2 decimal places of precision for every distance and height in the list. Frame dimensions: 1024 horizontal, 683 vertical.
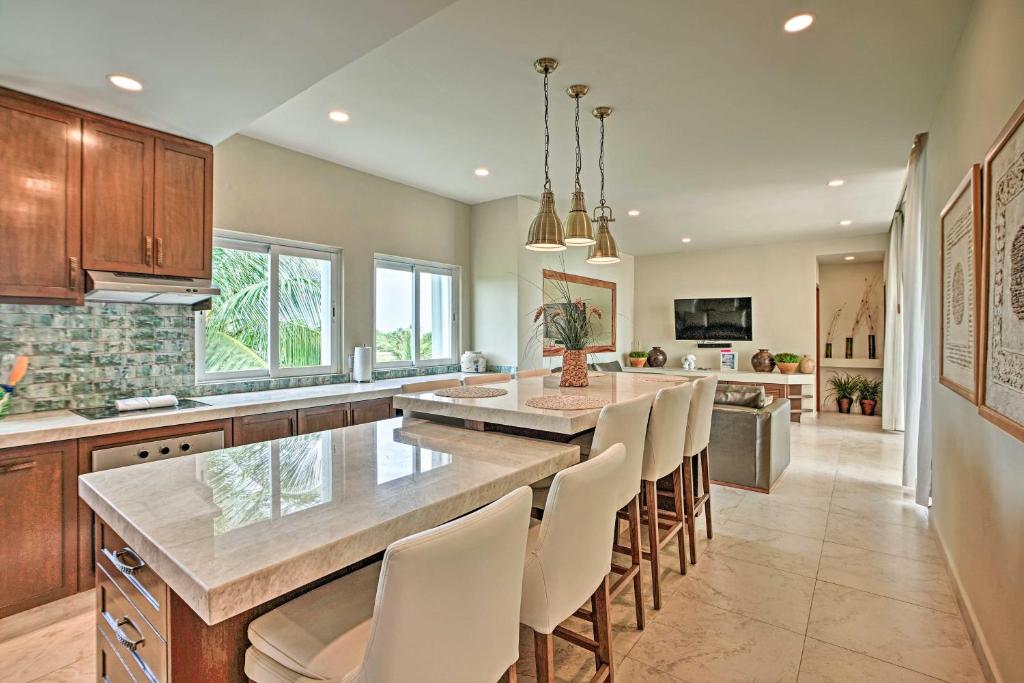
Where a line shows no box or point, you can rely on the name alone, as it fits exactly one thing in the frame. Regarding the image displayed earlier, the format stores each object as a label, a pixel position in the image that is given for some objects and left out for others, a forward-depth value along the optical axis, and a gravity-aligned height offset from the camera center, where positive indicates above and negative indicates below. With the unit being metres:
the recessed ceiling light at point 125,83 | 2.30 +1.22
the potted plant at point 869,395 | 7.75 -0.83
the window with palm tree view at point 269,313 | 3.55 +0.21
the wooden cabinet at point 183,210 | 2.91 +0.79
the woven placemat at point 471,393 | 2.34 -0.26
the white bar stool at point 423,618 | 0.82 -0.54
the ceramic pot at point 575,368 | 2.86 -0.16
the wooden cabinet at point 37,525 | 2.26 -0.88
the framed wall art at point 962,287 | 1.90 +0.25
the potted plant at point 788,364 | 7.32 -0.33
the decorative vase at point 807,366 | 7.33 -0.36
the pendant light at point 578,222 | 2.94 +0.71
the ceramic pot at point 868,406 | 7.74 -1.00
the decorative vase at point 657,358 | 8.34 -0.28
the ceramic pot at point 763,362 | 7.55 -0.31
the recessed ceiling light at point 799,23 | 2.25 +1.48
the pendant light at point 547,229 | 2.82 +0.65
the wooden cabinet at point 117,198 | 2.66 +0.79
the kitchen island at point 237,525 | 0.86 -0.38
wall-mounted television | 7.94 +0.36
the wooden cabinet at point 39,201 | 2.41 +0.70
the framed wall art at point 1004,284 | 1.44 +0.18
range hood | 2.65 +0.29
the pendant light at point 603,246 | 3.36 +0.65
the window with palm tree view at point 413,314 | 4.68 +0.27
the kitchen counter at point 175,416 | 2.29 -0.41
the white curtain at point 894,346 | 6.10 -0.06
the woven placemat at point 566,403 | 2.04 -0.27
